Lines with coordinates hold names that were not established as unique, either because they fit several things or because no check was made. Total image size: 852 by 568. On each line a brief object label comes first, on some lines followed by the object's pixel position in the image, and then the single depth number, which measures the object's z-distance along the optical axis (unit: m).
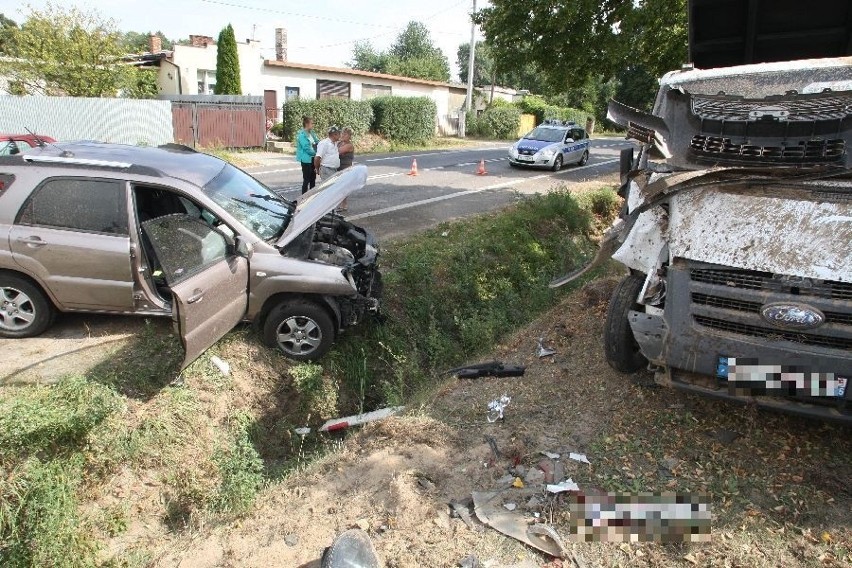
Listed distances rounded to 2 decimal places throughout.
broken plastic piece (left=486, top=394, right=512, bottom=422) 4.54
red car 9.73
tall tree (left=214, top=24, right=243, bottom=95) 25.28
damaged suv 5.12
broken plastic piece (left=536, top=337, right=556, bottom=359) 5.64
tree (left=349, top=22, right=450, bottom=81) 59.16
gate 20.62
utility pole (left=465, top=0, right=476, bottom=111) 33.51
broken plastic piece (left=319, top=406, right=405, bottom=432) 5.54
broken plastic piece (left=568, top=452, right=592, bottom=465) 3.90
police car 18.33
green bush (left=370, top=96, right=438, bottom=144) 26.56
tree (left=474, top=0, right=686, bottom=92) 11.73
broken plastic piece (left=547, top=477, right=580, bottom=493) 3.60
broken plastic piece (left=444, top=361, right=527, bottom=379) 5.32
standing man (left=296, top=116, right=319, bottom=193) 10.59
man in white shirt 10.09
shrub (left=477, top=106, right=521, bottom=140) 35.59
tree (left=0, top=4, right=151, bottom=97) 18.97
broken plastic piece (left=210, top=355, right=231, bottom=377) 5.43
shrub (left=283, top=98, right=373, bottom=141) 23.61
